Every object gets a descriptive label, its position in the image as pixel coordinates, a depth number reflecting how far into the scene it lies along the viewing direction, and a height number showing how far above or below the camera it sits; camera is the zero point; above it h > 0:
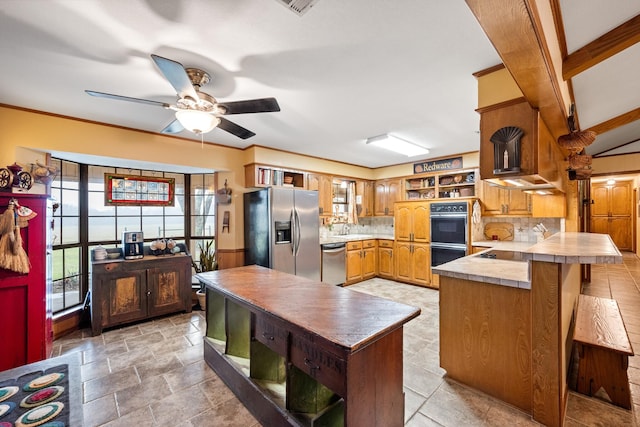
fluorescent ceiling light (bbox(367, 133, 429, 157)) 3.81 +1.09
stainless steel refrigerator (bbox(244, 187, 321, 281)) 4.09 -0.23
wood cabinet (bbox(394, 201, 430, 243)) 5.11 -0.13
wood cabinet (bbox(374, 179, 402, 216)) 6.02 +0.45
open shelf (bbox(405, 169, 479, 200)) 5.04 +0.58
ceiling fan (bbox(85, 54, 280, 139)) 1.91 +0.85
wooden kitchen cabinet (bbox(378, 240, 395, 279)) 5.66 -0.95
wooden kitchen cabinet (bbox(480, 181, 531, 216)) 4.47 +0.20
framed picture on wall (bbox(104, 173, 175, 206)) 3.81 +0.40
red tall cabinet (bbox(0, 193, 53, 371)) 2.08 -0.65
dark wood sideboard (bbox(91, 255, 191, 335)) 3.19 -0.93
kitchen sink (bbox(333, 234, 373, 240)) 5.64 -0.48
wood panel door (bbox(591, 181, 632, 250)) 7.87 +0.04
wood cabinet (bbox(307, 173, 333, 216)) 5.22 +0.54
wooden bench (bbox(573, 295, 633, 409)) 1.93 -1.09
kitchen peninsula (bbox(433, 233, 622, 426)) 1.75 -0.82
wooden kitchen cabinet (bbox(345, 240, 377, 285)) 5.37 -0.94
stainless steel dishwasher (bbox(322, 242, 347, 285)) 4.95 -0.90
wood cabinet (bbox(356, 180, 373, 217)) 6.16 +0.40
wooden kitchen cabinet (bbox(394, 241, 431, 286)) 5.09 -0.95
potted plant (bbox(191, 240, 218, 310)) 3.93 -0.73
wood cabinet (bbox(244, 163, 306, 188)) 4.32 +0.67
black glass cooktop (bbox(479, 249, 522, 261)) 3.04 -0.49
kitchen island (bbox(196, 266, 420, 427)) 1.30 -0.76
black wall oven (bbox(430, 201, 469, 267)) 4.62 -0.29
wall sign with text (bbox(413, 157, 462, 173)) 5.07 +0.98
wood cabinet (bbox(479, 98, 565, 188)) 2.02 +0.57
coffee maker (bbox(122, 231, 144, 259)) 3.48 -0.36
